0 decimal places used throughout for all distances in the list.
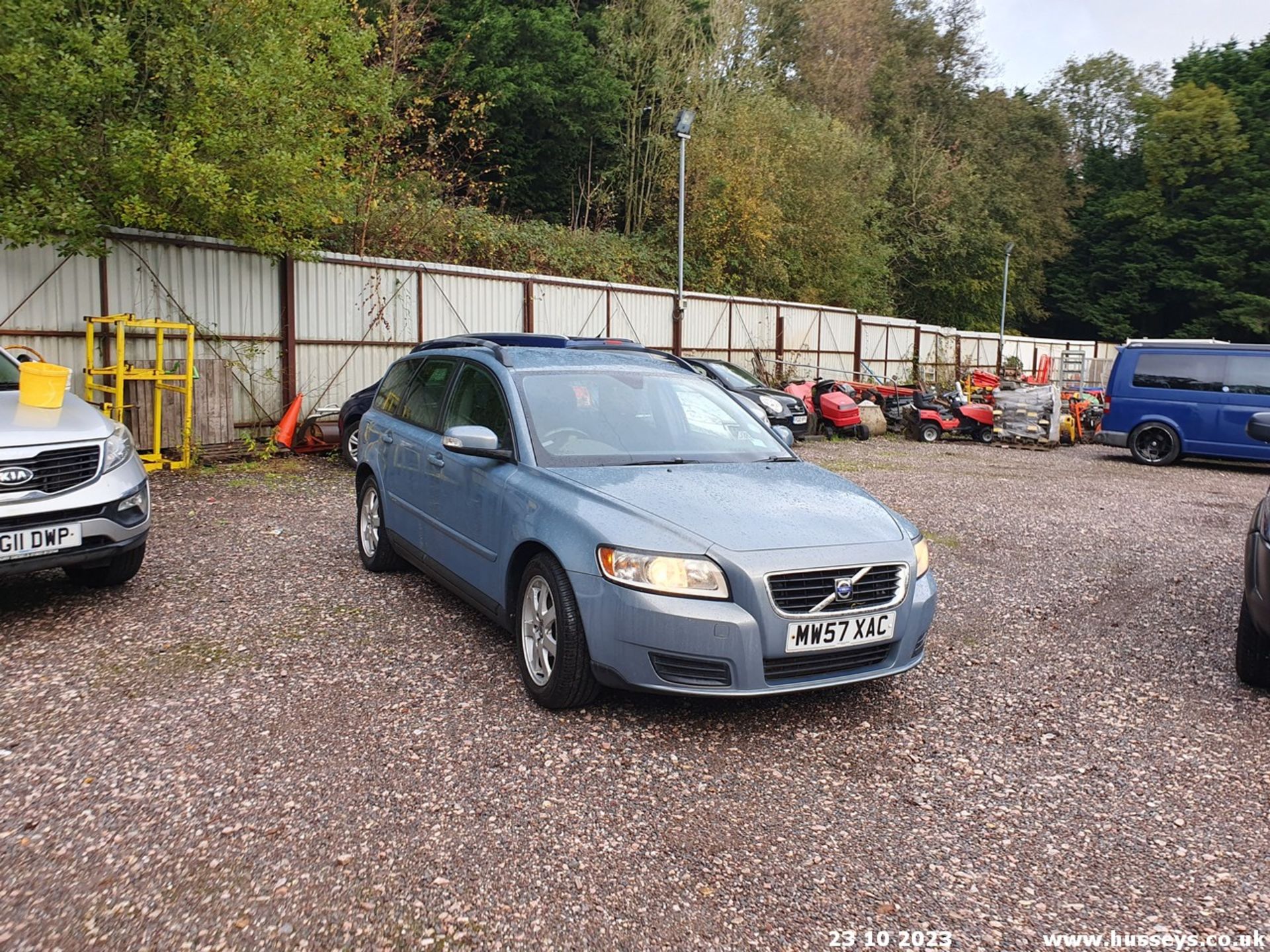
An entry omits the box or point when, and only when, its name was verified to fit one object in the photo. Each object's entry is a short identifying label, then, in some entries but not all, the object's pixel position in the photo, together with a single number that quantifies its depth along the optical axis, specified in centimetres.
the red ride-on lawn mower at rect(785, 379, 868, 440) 1816
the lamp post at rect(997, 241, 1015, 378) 3453
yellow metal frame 1023
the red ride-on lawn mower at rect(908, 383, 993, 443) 1881
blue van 1433
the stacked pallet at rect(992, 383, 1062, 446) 1839
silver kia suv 486
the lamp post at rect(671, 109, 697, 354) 1855
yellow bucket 559
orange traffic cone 1243
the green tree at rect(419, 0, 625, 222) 2525
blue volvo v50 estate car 371
